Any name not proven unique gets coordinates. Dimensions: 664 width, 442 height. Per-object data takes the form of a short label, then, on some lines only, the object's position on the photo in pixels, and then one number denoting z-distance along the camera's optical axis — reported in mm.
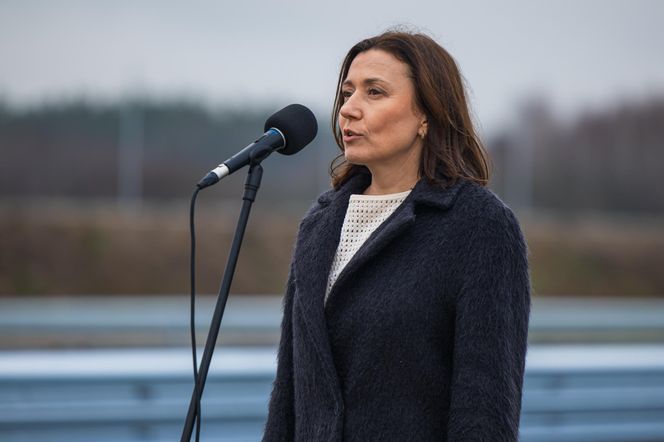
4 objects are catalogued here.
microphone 5016
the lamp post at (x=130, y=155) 58687
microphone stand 4723
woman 4527
